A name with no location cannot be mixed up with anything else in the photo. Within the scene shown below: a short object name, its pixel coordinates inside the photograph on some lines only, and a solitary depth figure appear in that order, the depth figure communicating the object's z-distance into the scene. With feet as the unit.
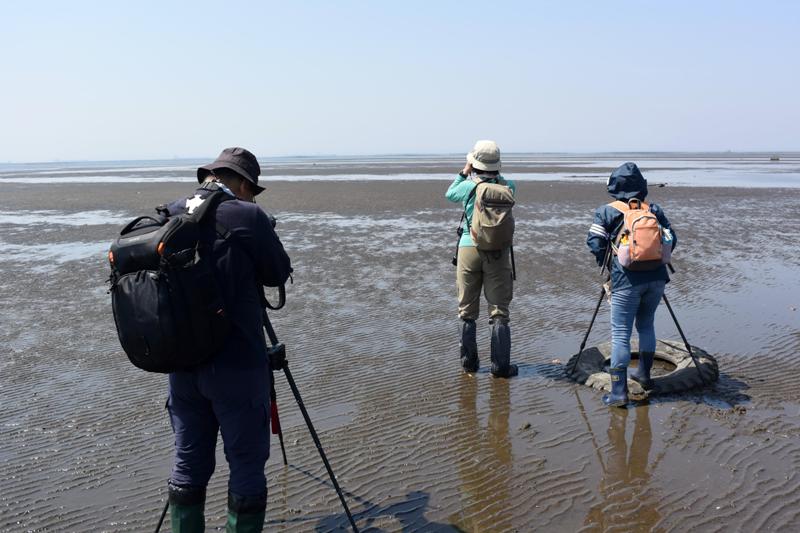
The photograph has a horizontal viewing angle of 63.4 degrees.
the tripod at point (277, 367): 12.11
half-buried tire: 20.59
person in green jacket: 21.42
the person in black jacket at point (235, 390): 10.34
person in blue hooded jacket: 19.19
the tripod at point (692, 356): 20.93
